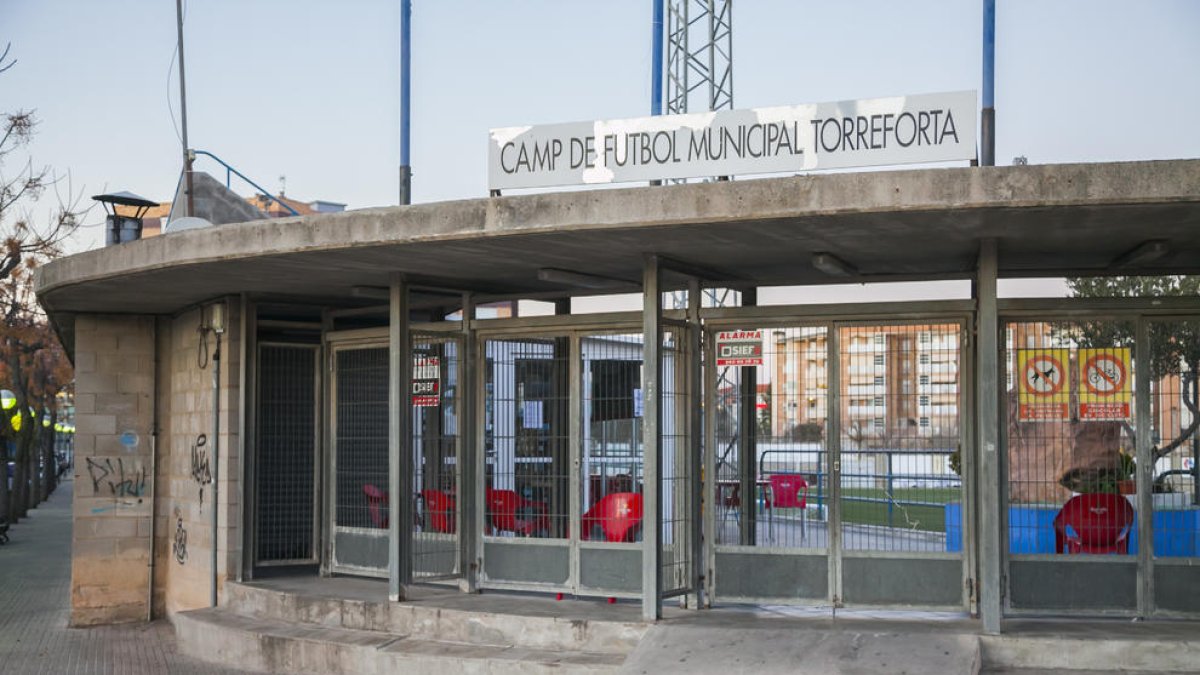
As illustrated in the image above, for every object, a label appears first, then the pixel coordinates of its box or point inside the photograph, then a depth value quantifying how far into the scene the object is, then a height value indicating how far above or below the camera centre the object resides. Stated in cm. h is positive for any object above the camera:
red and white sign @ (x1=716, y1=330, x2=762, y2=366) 1038 +41
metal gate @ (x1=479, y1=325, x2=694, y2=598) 1048 -54
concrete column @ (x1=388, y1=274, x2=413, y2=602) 1100 -29
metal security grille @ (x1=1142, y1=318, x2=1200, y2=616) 955 -49
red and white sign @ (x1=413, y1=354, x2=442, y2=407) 1156 +17
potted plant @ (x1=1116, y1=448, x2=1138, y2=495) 975 -56
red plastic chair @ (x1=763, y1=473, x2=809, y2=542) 1017 -74
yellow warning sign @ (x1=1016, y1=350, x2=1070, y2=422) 986 +11
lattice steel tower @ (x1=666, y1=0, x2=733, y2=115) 1670 +454
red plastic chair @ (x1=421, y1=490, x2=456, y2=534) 1163 -101
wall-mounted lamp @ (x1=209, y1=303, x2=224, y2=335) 1284 +80
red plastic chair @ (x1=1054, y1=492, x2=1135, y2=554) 972 -94
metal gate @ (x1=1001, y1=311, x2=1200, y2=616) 960 -48
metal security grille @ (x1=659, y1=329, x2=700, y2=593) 1039 -60
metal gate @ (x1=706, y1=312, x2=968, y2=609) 987 -51
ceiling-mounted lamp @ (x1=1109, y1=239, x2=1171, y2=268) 897 +104
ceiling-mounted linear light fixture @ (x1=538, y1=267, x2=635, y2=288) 1052 +101
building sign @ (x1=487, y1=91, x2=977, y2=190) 845 +176
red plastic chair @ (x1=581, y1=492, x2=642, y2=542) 1080 -99
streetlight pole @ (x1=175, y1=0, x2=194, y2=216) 1572 +388
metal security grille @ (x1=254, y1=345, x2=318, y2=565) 1331 -57
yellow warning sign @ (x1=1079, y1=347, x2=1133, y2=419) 981 +12
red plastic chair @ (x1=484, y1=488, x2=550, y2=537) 1113 -99
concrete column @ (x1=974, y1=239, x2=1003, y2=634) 895 -29
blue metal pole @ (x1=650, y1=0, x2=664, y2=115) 1120 +297
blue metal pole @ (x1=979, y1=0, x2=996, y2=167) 921 +223
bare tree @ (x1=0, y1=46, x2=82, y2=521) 2512 +134
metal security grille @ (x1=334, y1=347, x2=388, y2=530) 1259 -38
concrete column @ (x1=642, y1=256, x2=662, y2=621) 973 -31
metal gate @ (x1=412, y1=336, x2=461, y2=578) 1157 -56
